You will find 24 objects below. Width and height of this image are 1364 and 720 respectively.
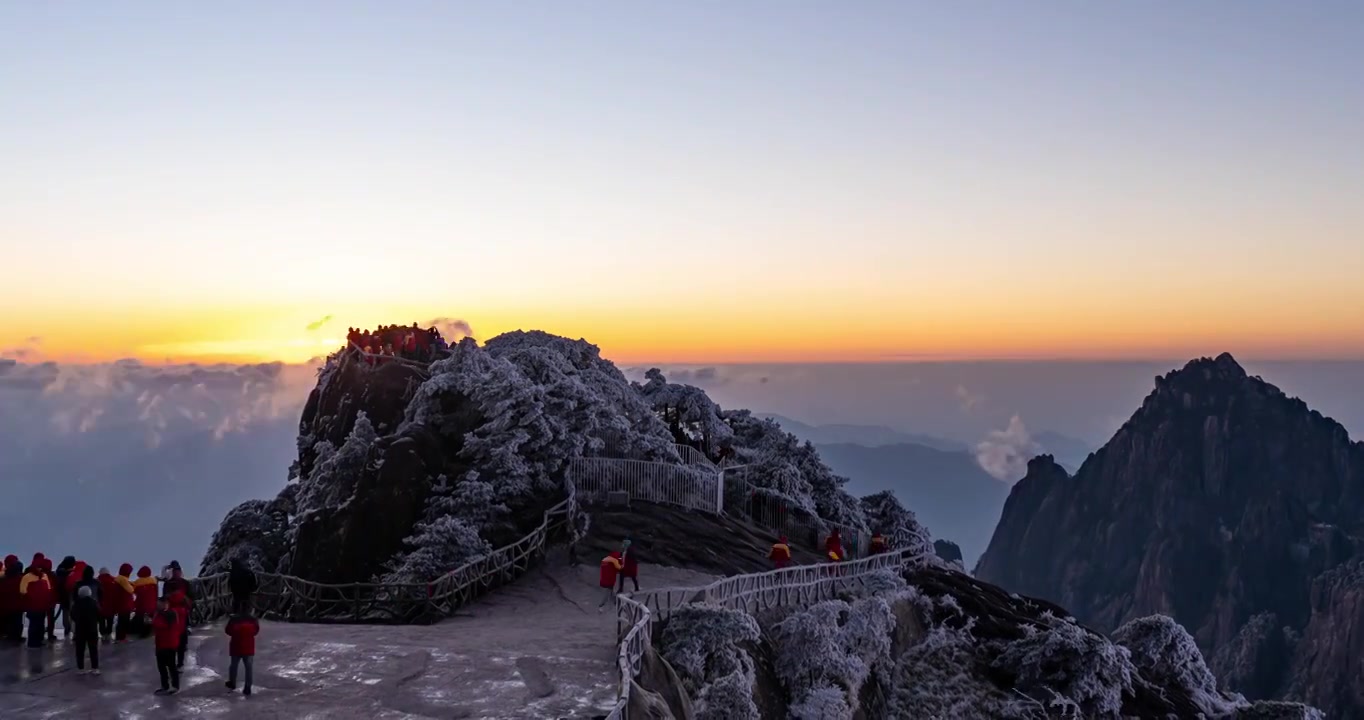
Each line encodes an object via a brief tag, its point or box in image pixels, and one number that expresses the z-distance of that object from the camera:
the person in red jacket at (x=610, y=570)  27.59
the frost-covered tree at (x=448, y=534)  32.34
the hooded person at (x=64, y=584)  20.12
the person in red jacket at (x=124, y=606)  20.39
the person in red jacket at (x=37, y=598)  19.16
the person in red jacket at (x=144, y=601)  20.75
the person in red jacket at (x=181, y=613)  18.02
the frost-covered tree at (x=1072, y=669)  30.31
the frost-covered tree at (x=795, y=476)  44.53
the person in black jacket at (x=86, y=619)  18.00
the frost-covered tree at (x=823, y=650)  26.22
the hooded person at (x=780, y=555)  30.86
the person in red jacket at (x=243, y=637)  17.58
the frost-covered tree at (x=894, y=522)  43.52
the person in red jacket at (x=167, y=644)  17.23
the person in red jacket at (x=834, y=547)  33.09
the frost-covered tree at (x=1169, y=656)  36.22
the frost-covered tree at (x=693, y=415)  51.72
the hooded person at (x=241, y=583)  21.30
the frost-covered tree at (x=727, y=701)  22.36
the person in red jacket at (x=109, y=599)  20.20
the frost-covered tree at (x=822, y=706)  25.39
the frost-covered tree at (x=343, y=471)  39.94
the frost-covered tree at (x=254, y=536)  43.09
